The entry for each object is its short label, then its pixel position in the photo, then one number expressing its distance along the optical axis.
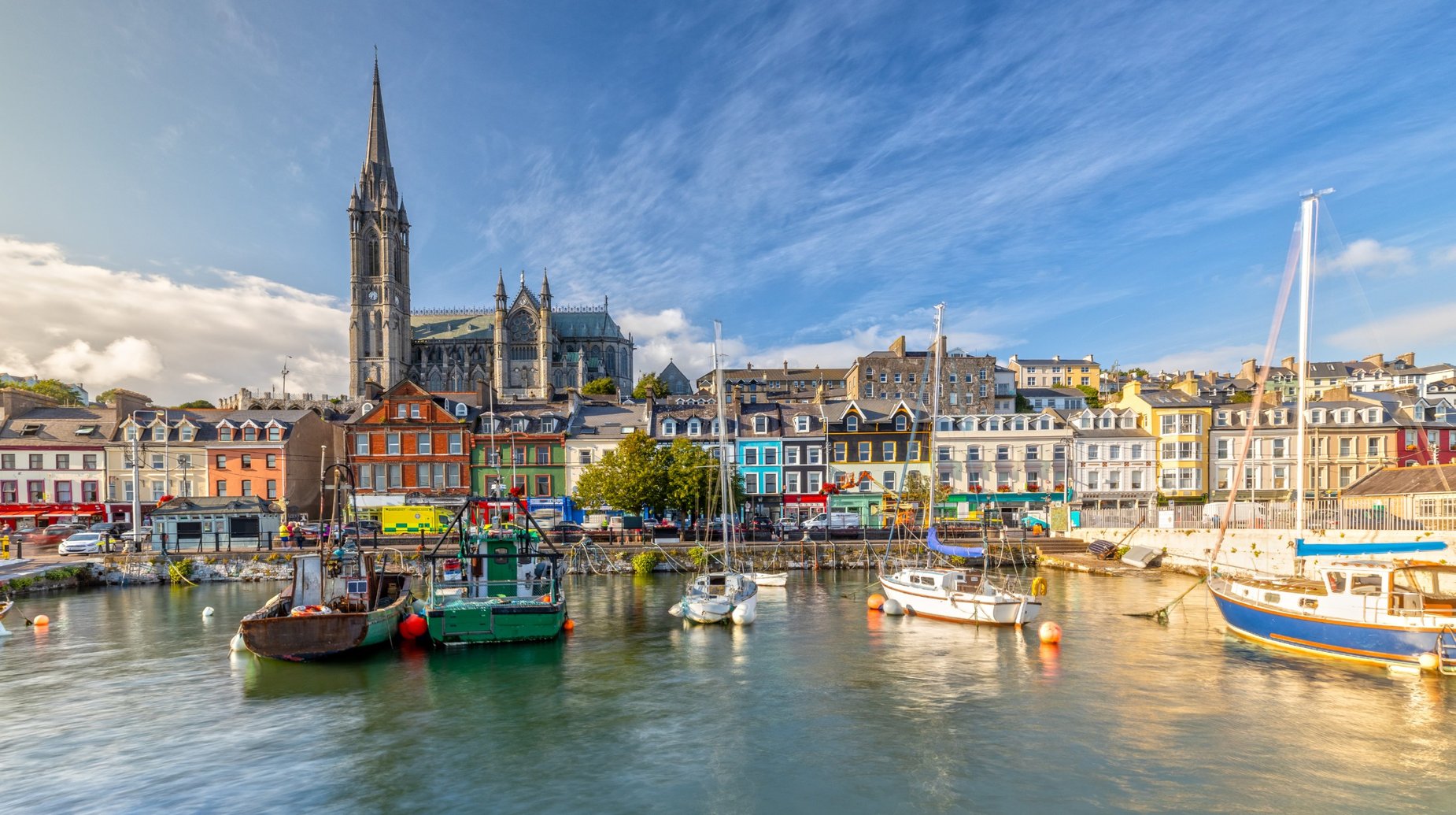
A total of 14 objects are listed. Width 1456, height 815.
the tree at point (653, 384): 135.44
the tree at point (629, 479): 54.94
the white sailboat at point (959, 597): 32.41
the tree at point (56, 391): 117.31
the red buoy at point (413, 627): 30.77
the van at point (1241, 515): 46.28
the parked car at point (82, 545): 53.03
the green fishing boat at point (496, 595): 29.55
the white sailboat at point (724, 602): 33.66
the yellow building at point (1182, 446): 67.69
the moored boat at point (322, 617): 26.84
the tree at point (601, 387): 132.25
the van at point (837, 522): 60.31
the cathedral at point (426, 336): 144.00
